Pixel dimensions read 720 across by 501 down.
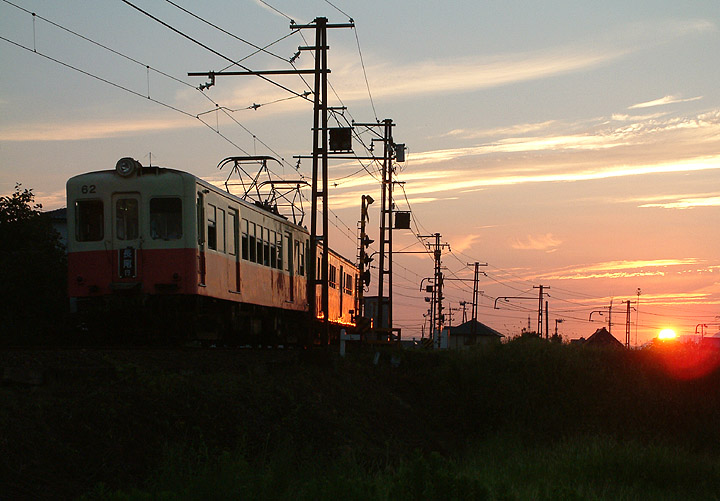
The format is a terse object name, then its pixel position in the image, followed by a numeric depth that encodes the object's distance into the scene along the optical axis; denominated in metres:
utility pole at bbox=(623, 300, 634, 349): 103.94
